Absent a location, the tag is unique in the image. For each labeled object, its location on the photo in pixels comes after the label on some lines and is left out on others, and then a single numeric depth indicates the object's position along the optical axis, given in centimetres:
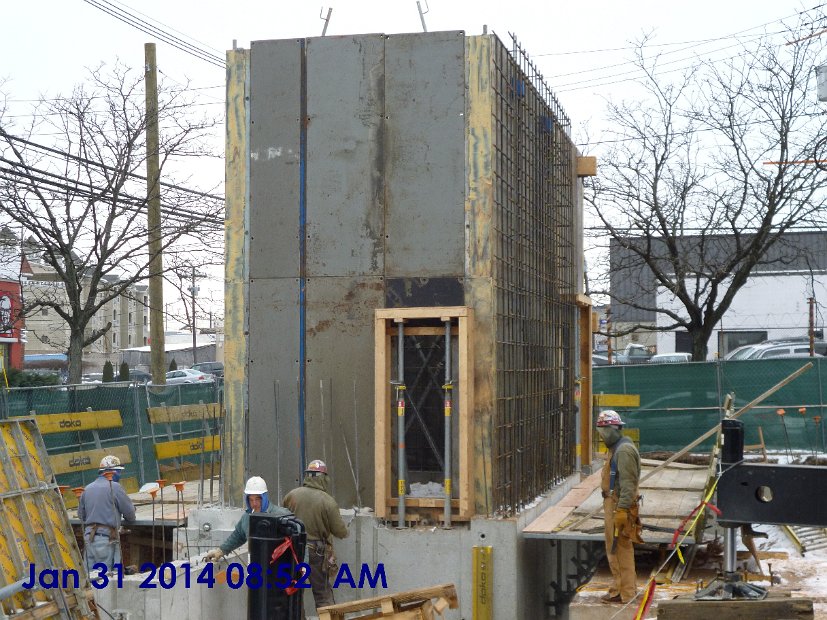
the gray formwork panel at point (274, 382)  1178
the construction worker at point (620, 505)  1009
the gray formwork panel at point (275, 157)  1184
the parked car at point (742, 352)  3725
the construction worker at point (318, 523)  1030
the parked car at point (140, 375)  4770
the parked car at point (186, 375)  4785
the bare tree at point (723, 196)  2198
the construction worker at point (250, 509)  952
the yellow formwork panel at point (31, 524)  936
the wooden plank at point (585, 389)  1827
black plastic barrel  757
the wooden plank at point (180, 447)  1928
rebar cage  1182
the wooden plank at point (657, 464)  1681
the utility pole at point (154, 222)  2039
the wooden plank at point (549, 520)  1159
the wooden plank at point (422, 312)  1110
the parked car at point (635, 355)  4466
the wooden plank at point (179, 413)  1927
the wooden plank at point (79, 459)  1620
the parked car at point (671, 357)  3985
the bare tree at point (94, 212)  2069
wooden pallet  952
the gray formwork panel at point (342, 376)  1163
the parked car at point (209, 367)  5728
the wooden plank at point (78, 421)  1621
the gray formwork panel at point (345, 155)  1165
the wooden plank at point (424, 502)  1123
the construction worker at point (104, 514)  1191
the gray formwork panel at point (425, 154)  1141
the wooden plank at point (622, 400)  2277
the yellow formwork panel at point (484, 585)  1095
